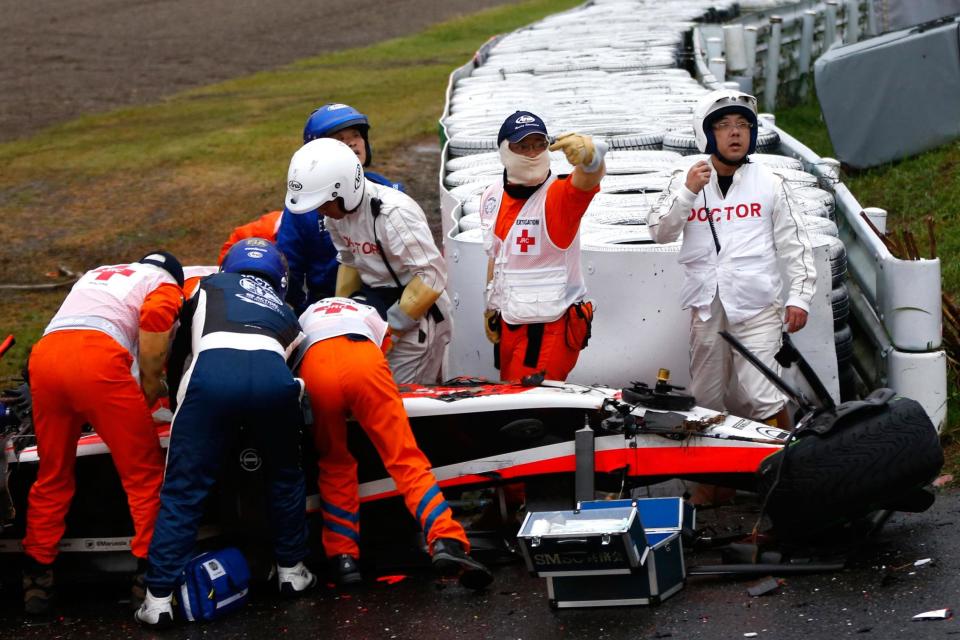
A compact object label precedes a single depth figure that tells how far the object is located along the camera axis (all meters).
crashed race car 11.25
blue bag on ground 11.89
